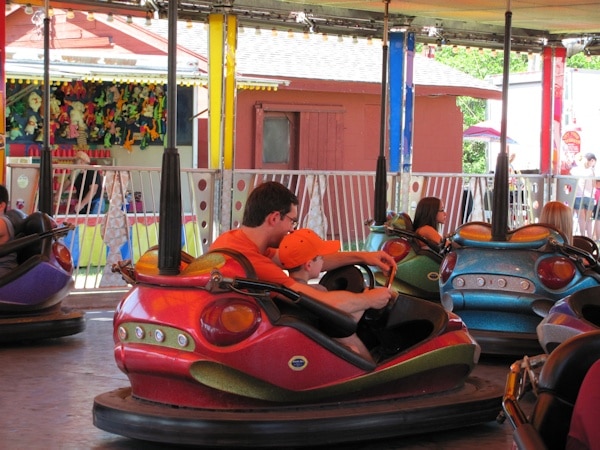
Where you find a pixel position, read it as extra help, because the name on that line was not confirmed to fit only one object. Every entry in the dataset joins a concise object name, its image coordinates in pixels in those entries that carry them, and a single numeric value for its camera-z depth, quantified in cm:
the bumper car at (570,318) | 539
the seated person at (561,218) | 763
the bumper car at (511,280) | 701
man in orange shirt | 509
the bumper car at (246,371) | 474
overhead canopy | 1100
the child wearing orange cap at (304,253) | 512
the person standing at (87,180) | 1565
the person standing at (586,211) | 1410
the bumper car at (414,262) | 859
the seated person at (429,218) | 883
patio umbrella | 2684
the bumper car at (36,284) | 756
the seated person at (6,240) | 768
